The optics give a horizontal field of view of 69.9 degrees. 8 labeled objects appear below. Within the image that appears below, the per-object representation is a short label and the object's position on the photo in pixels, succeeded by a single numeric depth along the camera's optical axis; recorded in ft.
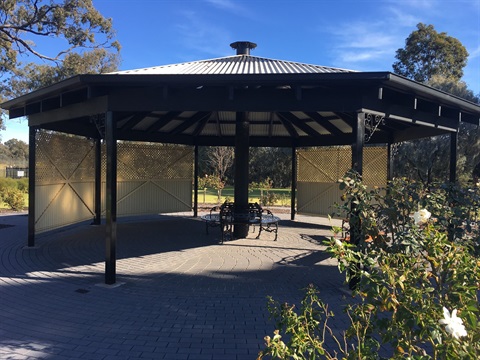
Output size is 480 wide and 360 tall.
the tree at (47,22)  59.97
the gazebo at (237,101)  16.34
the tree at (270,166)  109.50
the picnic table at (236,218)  27.61
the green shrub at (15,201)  47.78
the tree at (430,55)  100.58
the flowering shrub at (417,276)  5.84
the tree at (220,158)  68.02
